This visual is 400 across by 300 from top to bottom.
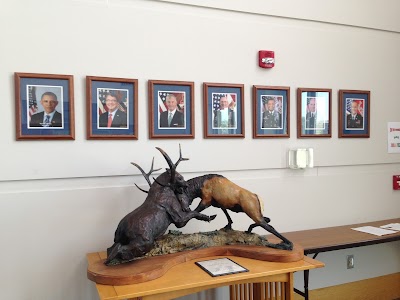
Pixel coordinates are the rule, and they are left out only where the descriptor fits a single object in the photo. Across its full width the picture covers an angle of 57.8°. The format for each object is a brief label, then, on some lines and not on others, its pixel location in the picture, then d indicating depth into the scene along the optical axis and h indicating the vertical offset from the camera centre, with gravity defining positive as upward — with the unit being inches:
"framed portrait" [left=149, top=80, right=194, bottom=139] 95.1 +8.6
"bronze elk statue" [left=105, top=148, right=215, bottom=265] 73.6 -16.6
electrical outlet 121.7 -40.9
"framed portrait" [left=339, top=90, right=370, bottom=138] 118.6 +8.5
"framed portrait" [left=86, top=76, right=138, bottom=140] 89.0 +8.5
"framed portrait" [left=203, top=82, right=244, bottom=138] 101.0 +8.6
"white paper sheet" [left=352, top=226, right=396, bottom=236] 106.4 -27.6
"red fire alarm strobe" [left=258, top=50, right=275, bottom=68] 106.3 +23.9
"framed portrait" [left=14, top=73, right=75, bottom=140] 83.2 +8.4
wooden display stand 67.1 -26.7
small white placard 72.8 -26.4
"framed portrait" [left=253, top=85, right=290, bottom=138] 106.7 +8.5
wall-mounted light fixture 110.4 -5.6
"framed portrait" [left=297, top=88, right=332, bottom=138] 112.6 +8.6
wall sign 126.8 +0.6
